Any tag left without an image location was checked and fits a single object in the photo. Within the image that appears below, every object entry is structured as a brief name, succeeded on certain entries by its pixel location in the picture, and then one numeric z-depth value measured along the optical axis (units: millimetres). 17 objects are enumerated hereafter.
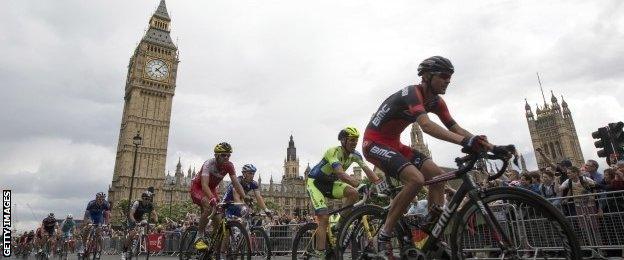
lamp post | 26344
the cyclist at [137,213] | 10920
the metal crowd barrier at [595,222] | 7250
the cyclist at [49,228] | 16422
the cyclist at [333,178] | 6055
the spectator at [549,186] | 9914
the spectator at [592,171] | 9664
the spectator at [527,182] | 10168
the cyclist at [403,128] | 4176
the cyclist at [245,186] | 8578
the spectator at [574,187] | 8289
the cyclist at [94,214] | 12125
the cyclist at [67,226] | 15008
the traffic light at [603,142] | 13085
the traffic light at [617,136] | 12828
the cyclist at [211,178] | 7172
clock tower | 94125
